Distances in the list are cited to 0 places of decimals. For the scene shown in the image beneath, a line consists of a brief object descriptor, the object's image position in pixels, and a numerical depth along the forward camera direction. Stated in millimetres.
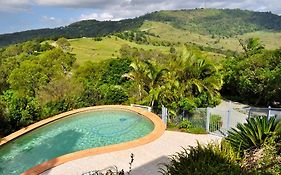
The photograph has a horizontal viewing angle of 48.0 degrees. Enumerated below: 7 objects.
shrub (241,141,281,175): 5944
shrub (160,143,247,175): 5664
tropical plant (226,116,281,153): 7488
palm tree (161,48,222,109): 15625
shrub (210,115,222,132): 12867
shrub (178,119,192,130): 13102
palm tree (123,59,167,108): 16359
